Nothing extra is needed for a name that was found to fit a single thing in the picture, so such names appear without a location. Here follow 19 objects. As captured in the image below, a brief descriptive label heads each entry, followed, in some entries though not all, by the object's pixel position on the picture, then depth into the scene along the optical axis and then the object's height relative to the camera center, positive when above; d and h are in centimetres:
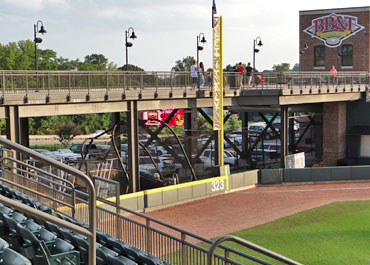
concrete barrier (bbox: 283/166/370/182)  3200 -548
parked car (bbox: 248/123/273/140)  5922 -509
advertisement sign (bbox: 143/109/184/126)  5383 -313
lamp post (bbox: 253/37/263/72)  3969 +281
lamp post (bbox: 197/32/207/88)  3591 +305
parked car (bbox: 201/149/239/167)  3884 -540
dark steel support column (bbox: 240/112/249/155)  4078 -416
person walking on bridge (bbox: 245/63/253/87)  3170 +72
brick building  4966 +436
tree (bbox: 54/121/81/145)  5702 -490
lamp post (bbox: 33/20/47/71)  2658 +288
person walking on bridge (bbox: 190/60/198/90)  2805 +52
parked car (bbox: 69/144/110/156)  4689 -546
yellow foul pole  2859 +73
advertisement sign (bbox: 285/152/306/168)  3281 -482
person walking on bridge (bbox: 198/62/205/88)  2851 +45
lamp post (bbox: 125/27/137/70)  3066 +288
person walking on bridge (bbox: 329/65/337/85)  3756 +58
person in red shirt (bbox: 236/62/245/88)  3134 +78
